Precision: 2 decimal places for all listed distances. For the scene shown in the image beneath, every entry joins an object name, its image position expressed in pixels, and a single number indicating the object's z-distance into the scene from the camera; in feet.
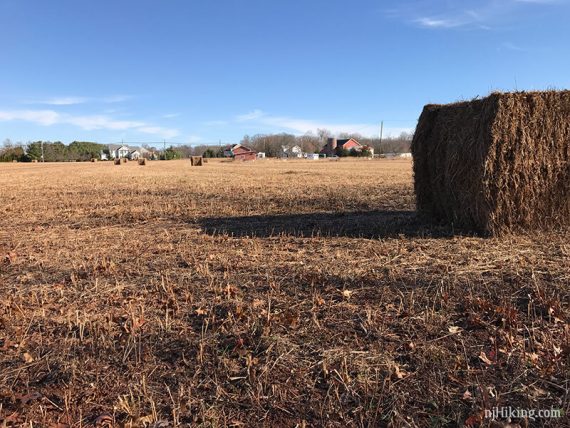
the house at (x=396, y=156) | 298.78
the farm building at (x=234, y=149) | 411.70
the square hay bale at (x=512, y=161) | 25.77
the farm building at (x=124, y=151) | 520.83
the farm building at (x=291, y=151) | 449.64
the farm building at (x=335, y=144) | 458.91
